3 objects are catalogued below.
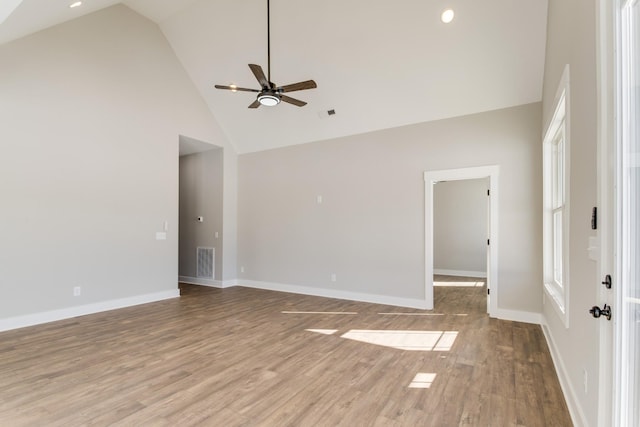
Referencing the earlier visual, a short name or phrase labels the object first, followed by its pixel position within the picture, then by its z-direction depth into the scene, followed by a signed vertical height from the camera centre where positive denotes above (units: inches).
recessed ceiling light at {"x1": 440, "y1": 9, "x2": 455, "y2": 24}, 148.1 +95.3
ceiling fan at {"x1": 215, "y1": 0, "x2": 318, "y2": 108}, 140.8 +60.3
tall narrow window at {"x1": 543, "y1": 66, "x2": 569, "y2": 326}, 131.9 +5.4
